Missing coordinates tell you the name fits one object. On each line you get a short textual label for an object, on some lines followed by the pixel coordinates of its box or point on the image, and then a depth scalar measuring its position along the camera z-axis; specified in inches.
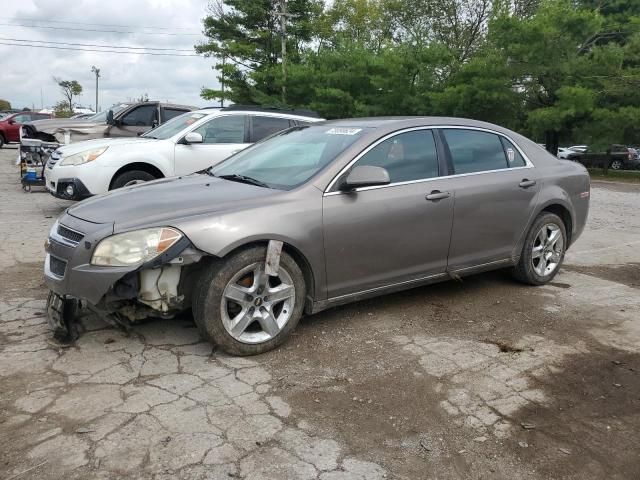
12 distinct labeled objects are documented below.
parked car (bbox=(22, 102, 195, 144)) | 442.9
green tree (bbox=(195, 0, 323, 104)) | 1296.8
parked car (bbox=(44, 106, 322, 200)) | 312.8
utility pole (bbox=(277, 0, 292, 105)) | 1255.5
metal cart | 414.0
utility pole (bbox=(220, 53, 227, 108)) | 1310.3
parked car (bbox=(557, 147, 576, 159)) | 1291.8
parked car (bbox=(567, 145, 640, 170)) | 1224.2
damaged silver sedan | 138.9
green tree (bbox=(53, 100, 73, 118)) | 2332.1
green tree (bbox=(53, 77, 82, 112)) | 2955.2
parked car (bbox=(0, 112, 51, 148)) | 1013.2
